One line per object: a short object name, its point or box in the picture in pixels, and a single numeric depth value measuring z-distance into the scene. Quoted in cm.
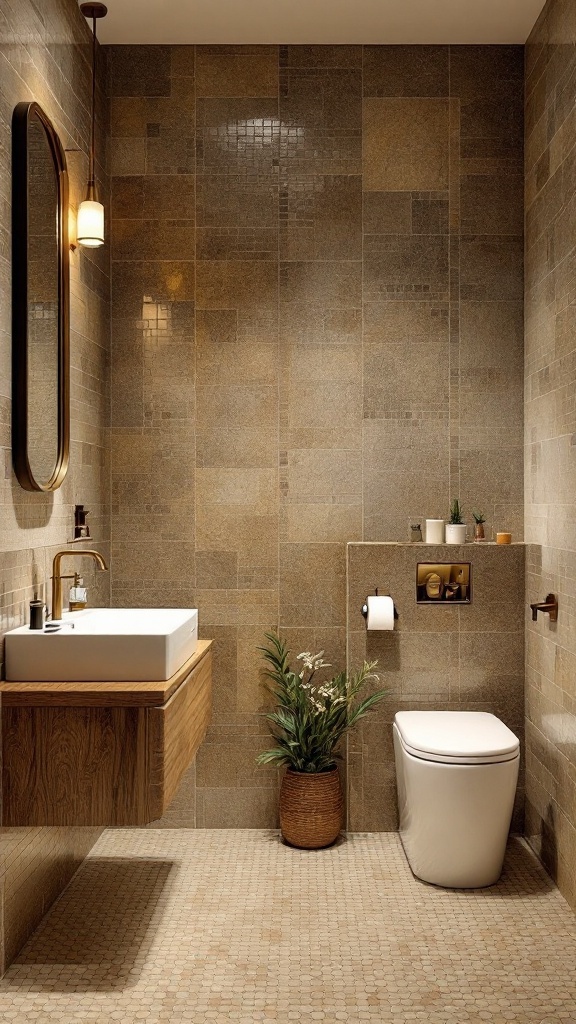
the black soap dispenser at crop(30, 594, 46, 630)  217
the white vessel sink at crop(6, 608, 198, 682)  208
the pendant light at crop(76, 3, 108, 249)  257
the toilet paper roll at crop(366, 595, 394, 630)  288
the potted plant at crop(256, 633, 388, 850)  290
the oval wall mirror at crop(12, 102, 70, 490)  218
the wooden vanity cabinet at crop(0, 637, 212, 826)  200
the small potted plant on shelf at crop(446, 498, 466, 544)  300
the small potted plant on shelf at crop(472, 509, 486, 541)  306
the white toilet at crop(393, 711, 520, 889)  247
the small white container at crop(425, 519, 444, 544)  302
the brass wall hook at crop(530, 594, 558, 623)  268
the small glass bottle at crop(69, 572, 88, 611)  252
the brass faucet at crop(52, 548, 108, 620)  234
